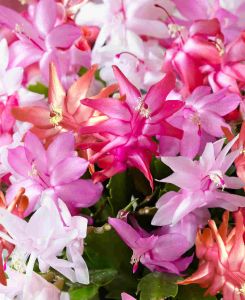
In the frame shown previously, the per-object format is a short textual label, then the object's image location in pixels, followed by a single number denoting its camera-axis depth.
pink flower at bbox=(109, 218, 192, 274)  0.51
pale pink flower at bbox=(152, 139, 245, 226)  0.50
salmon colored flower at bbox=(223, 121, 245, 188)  0.51
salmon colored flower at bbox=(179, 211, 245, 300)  0.50
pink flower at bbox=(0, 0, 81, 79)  0.58
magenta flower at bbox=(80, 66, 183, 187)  0.50
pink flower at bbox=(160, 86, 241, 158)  0.52
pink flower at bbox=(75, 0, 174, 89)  0.59
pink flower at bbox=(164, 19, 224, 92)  0.55
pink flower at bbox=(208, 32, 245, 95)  0.55
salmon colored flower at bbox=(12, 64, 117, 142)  0.51
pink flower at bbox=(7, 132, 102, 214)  0.50
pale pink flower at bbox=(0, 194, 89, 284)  0.49
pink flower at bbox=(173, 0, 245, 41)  0.60
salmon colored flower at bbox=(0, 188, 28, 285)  0.50
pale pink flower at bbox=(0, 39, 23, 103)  0.55
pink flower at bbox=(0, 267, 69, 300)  0.50
